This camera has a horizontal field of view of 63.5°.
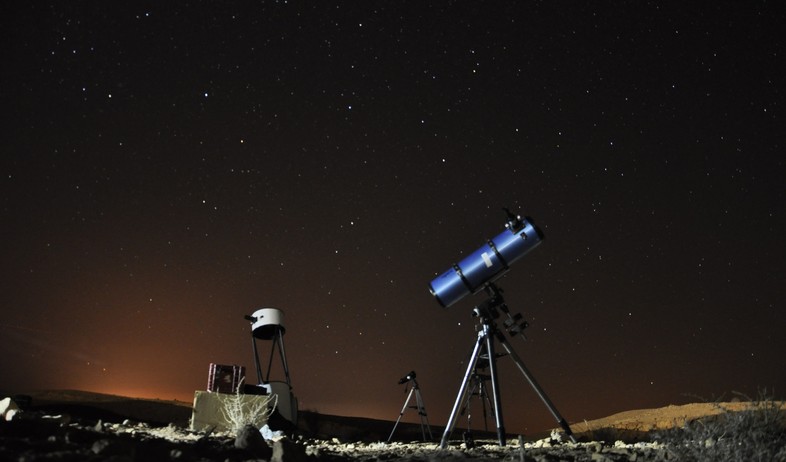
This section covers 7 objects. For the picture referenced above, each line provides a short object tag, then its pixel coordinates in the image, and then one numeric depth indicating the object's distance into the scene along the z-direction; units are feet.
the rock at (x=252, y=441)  16.40
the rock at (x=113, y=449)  13.12
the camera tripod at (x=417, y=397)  43.14
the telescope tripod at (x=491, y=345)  23.40
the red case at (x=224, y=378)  30.40
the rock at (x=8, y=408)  16.38
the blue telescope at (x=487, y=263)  25.68
